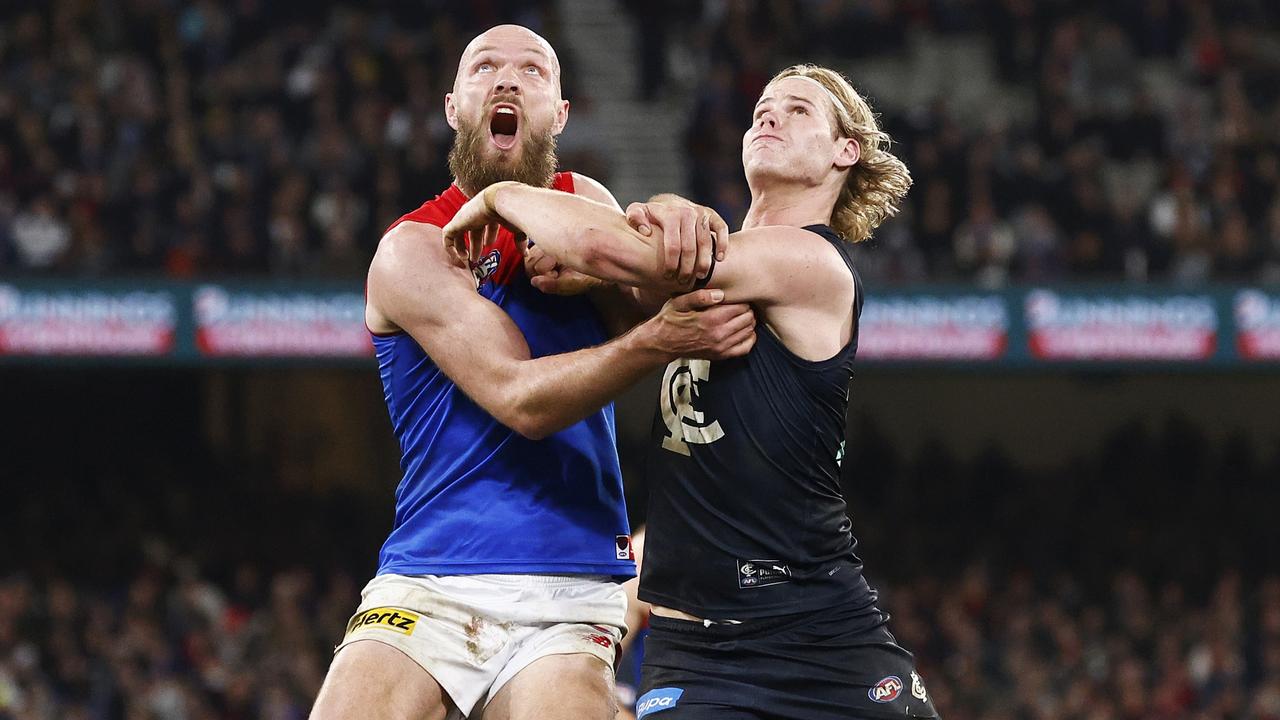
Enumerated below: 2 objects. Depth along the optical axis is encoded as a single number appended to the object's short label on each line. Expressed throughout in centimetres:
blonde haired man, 923
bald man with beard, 905
